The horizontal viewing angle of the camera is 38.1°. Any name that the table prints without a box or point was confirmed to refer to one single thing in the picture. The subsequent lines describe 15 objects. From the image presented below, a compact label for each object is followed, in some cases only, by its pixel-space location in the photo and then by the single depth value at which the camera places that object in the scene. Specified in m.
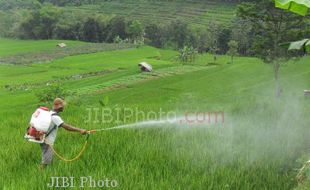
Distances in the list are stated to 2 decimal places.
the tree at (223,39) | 86.94
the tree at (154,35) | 96.25
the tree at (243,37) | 82.31
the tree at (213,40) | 87.44
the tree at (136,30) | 97.75
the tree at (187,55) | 73.69
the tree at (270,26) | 34.09
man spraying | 6.07
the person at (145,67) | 58.28
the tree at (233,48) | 76.56
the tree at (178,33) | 92.38
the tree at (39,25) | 110.50
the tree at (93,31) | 102.12
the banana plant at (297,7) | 4.89
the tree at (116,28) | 100.38
